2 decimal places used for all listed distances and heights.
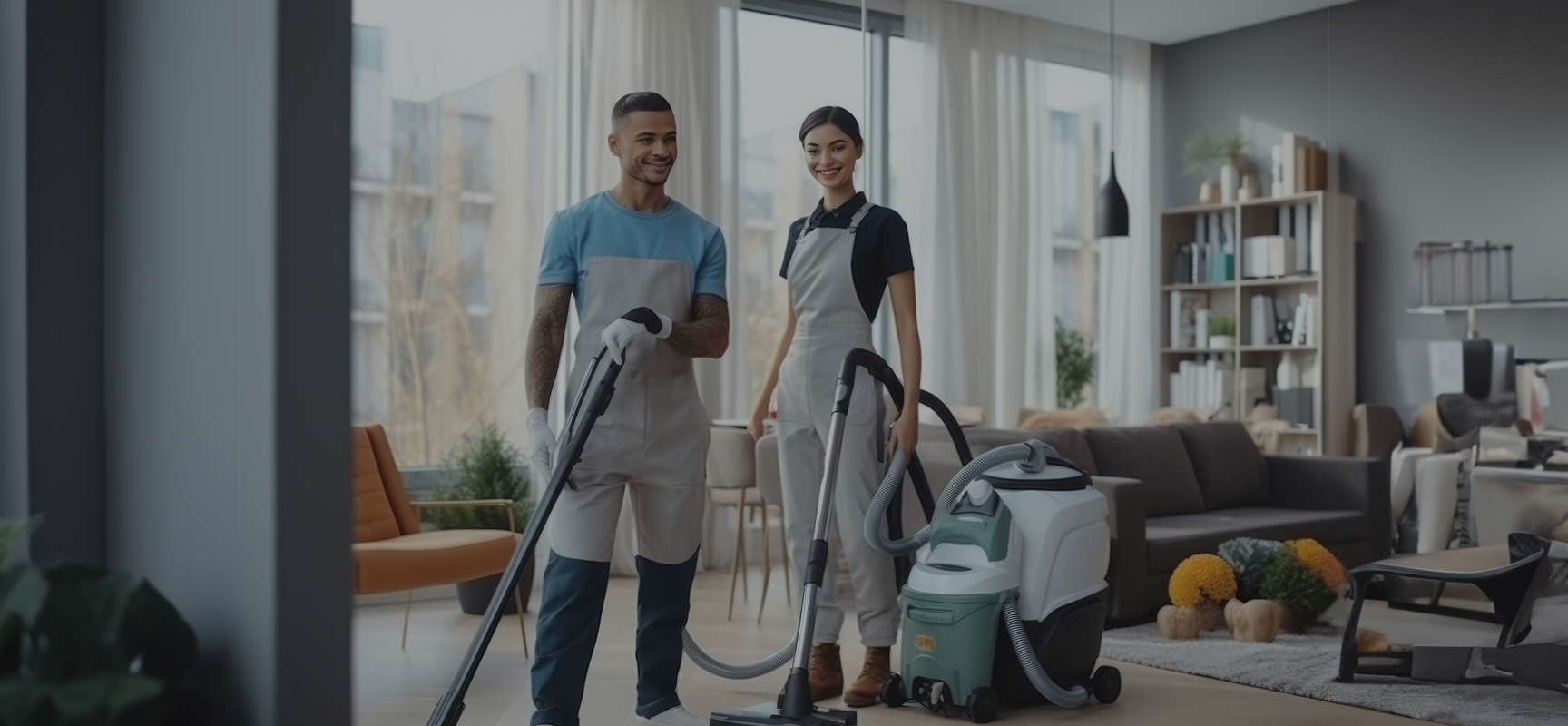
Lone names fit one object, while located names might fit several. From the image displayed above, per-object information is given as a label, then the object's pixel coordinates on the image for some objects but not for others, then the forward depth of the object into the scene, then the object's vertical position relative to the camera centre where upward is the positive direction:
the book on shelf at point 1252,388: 7.66 -0.11
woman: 3.36 +0.02
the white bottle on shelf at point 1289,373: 7.48 -0.03
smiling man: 2.80 -0.03
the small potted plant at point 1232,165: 7.71 +1.26
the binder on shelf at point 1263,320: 7.57 +0.29
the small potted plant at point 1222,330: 7.77 +0.24
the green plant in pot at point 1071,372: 7.95 -0.02
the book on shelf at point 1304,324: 7.32 +0.26
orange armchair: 3.60 -0.54
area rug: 3.37 -0.92
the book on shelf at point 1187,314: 8.08 +0.35
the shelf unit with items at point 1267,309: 7.21 +0.36
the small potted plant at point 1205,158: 7.80 +1.33
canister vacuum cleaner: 3.22 -0.57
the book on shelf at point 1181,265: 7.98 +0.66
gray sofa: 4.47 -0.54
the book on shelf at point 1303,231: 7.32 +0.81
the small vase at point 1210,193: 7.79 +1.10
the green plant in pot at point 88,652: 1.22 -0.30
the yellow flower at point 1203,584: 4.25 -0.73
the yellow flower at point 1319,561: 4.29 -0.66
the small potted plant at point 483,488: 4.94 -0.53
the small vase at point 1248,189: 7.55 +1.09
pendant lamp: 6.47 +0.81
